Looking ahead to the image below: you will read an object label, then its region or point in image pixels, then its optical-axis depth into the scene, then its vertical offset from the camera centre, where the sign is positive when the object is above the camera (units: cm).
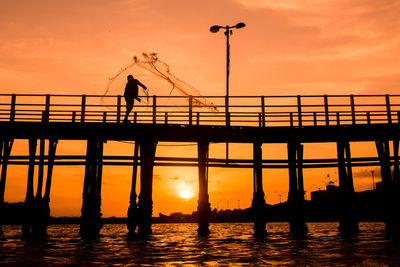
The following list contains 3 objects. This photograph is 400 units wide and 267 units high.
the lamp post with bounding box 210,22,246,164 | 2173 +903
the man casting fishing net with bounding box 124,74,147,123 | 1815 +496
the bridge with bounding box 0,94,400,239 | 1808 +297
